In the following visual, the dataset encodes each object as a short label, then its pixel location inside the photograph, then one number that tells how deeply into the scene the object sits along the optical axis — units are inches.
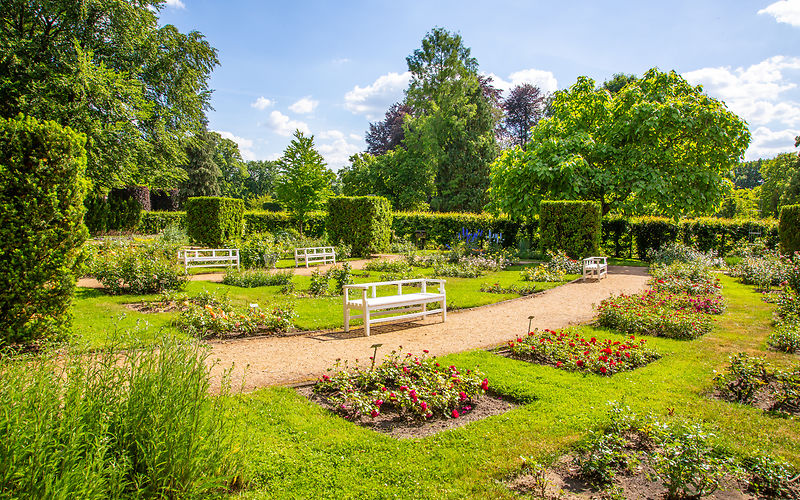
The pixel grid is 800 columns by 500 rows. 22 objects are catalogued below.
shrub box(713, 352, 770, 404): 179.3
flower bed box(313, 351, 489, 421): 164.7
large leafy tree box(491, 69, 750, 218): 676.1
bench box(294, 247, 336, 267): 630.7
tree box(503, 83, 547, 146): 1747.0
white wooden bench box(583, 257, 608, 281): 539.3
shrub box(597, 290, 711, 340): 276.8
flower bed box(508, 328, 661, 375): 211.6
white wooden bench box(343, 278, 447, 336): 289.0
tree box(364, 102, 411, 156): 1738.4
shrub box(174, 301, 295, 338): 273.9
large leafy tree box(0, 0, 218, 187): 779.4
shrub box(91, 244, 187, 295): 396.5
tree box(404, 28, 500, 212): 1432.1
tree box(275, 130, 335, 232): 925.8
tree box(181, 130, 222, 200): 1536.7
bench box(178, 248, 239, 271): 525.8
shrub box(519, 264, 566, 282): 505.0
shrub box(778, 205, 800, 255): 559.8
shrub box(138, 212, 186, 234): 1151.0
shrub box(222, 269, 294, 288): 457.7
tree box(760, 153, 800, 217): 1385.8
